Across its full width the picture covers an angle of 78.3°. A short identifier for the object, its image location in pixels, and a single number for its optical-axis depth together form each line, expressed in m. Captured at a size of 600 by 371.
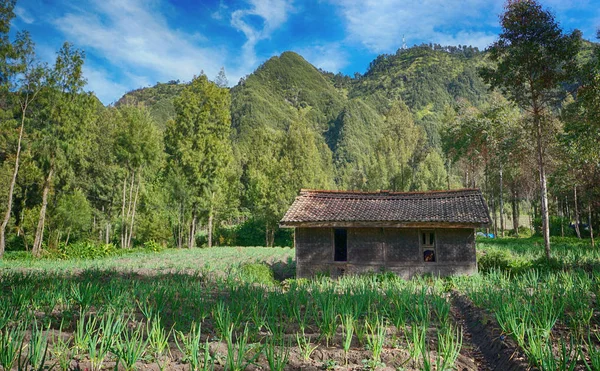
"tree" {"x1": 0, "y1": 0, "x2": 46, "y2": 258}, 19.89
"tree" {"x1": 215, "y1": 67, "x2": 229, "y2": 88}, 34.49
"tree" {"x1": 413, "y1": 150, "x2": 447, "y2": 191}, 51.34
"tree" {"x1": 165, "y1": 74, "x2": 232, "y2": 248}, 29.72
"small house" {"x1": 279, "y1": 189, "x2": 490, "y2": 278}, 14.18
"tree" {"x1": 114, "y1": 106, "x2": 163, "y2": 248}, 27.55
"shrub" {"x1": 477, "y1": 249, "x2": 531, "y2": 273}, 13.99
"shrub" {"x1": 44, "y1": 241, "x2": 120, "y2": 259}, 22.20
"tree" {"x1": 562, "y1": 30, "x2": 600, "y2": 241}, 13.03
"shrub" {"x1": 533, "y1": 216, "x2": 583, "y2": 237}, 30.70
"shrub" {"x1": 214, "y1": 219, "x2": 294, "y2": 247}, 39.44
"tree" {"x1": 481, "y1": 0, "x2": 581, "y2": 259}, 15.70
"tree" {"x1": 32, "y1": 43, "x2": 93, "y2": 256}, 22.38
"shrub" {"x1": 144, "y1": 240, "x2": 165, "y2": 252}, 27.55
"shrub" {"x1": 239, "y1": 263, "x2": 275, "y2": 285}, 12.18
